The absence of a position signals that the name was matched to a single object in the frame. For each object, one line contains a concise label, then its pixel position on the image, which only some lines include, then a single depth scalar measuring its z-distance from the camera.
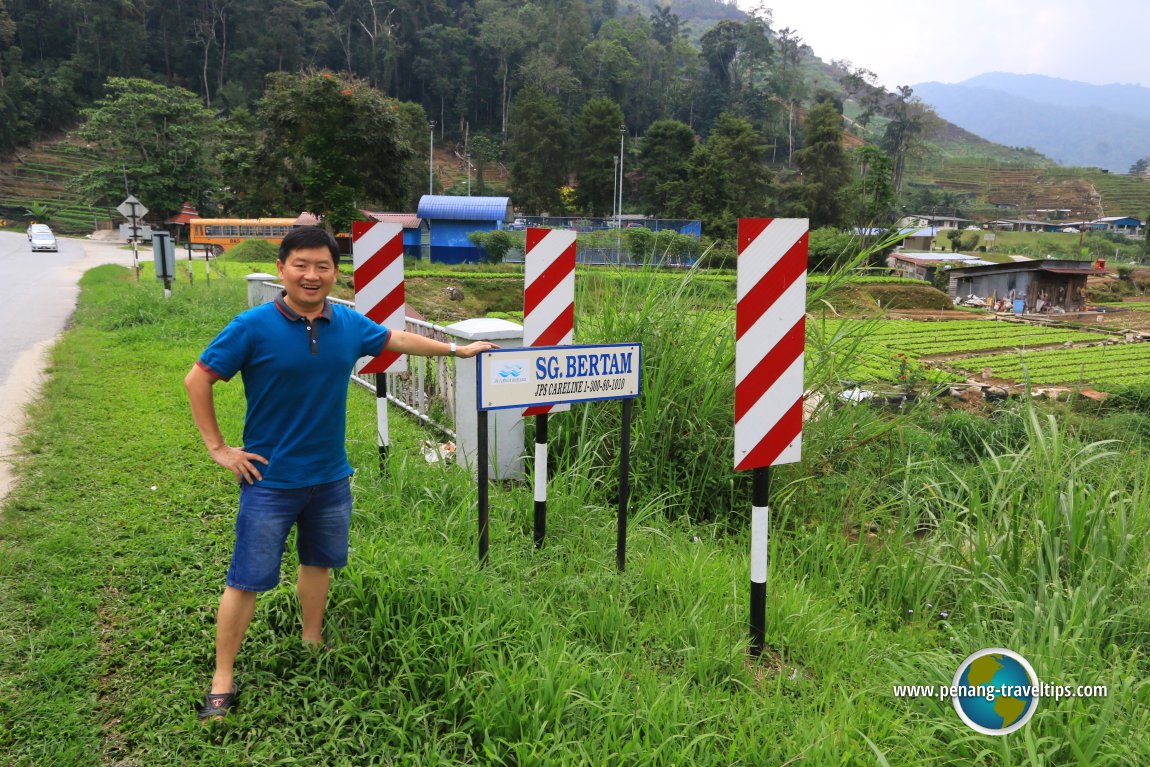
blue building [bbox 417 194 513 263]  39.59
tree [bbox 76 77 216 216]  45.66
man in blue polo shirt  2.54
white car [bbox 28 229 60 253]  36.38
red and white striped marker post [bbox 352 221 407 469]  4.84
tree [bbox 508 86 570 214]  57.72
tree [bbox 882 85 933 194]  84.81
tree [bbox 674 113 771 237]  48.66
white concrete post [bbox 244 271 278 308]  12.76
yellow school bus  43.41
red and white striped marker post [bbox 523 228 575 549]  4.05
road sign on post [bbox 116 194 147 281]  18.95
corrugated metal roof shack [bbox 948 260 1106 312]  38.62
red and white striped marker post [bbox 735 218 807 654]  2.96
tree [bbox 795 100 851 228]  53.88
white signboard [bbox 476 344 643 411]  3.11
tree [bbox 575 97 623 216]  57.28
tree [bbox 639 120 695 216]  54.34
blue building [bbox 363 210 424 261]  41.09
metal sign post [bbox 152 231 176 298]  14.73
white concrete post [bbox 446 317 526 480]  5.19
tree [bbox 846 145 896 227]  43.69
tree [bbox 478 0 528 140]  81.25
